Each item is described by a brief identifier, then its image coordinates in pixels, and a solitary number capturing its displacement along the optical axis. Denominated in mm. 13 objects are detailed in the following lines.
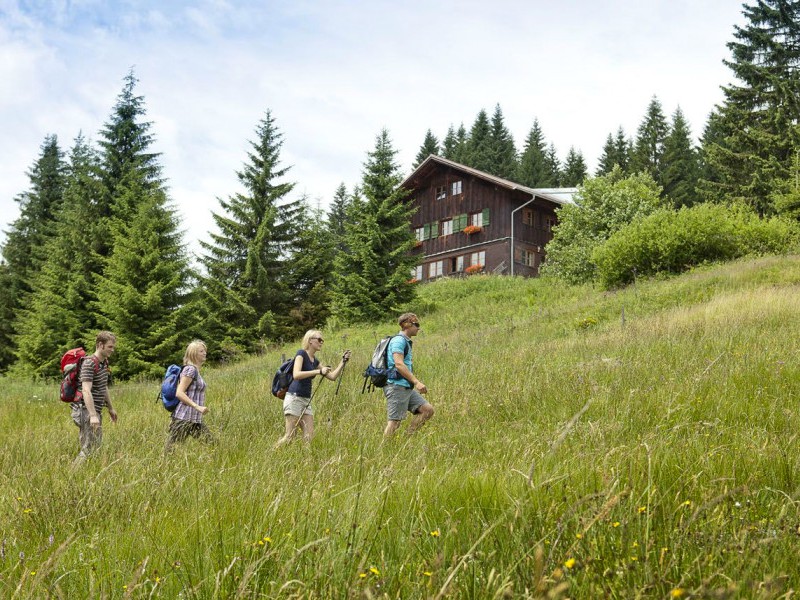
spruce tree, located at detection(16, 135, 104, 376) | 27875
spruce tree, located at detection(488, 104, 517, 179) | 68312
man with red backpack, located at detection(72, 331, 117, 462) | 7370
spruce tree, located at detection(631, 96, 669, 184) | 57969
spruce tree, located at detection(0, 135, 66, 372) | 38062
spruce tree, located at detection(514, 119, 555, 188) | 68312
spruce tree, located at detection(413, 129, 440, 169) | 72375
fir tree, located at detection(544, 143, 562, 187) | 71525
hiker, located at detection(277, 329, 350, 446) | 7652
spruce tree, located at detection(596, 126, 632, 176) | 63794
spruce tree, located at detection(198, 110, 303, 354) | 29719
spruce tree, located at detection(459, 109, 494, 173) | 68188
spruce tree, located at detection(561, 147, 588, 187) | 70688
